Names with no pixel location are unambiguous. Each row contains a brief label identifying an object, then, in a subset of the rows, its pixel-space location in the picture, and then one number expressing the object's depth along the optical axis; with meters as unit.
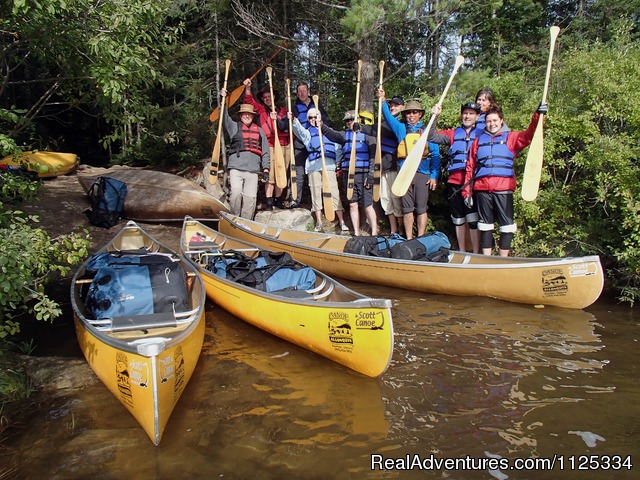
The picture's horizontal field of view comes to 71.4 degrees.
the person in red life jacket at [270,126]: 8.96
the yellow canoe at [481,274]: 5.09
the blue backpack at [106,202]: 8.97
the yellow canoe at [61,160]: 11.14
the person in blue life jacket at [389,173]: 7.70
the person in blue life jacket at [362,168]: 7.89
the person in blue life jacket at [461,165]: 6.63
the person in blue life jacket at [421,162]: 7.05
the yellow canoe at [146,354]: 3.04
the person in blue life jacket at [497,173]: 5.97
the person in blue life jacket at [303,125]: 8.57
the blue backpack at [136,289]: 4.42
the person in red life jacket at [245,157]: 8.48
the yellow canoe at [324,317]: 3.61
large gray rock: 9.10
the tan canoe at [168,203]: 9.71
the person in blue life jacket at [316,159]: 8.24
